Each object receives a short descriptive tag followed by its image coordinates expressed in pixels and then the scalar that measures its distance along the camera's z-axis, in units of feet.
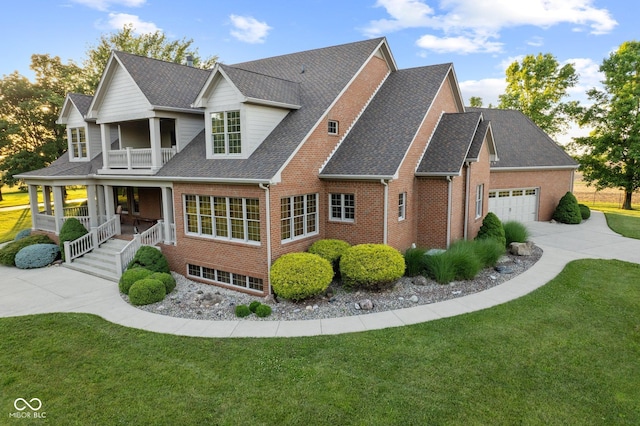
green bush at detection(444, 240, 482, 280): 47.60
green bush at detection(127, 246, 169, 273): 49.75
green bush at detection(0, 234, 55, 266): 60.13
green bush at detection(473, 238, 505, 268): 51.88
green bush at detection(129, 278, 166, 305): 41.93
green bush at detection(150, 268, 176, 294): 45.83
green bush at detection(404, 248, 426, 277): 48.97
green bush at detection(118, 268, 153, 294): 45.09
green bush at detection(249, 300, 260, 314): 38.93
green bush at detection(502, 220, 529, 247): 64.13
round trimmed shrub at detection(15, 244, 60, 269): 58.90
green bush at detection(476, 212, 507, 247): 59.77
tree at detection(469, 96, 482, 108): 162.71
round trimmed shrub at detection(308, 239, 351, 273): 46.78
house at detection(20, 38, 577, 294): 46.98
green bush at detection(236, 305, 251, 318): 38.28
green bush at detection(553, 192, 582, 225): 87.66
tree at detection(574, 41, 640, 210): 109.81
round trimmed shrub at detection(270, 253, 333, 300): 40.06
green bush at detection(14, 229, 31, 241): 73.26
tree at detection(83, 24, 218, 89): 122.93
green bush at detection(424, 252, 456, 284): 46.62
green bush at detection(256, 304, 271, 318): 38.11
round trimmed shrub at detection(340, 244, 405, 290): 42.75
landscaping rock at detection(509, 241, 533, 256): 59.44
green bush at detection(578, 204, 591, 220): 94.53
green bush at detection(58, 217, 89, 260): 60.34
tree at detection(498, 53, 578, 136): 129.29
